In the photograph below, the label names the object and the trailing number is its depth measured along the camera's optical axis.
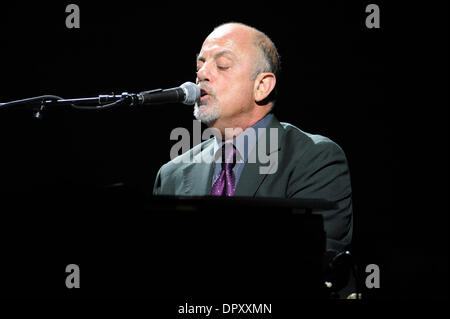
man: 5.63
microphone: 5.39
